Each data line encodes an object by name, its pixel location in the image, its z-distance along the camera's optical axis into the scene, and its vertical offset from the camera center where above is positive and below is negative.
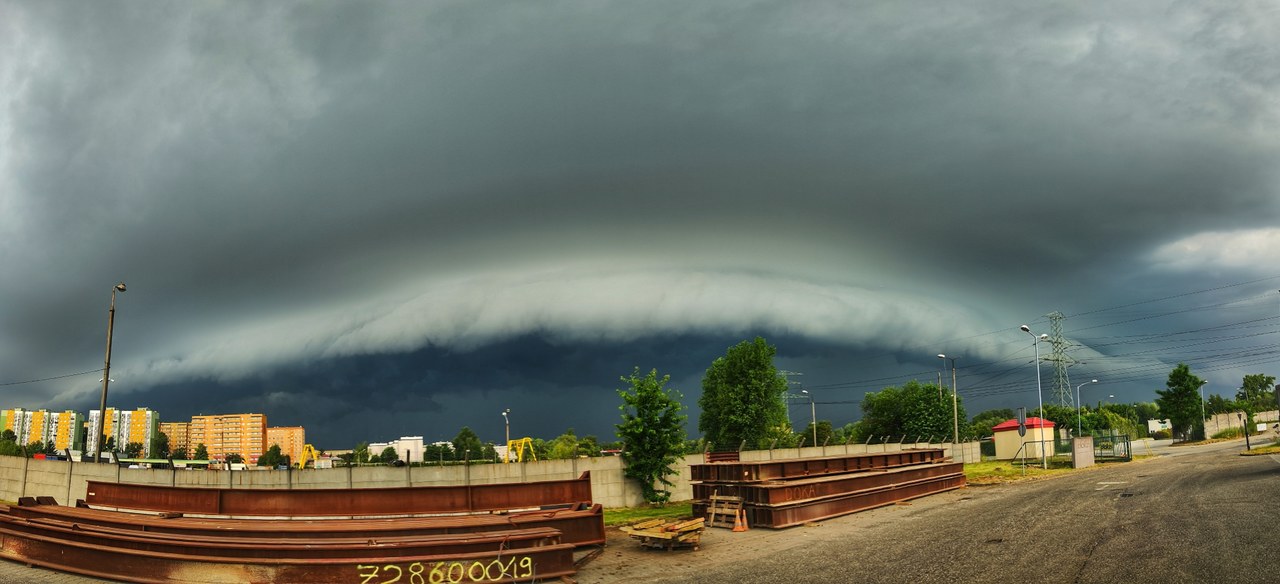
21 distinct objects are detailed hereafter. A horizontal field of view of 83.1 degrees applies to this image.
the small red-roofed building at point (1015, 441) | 58.88 -3.58
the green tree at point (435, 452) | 123.39 -8.61
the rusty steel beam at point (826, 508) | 22.22 -3.59
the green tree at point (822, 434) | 91.05 -4.36
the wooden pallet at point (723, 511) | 22.92 -3.47
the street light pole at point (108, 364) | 32.39 +2.04
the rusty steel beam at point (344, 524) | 14.95 -2.59
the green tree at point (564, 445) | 120.06 -7.61
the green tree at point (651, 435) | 29.00 -1.31
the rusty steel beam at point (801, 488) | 22.45 -2.90
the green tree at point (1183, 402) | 84.81 -0.51
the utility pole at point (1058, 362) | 94.56 +4.79
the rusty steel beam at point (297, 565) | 13.41 -3.04
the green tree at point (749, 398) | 82.31 +0.37
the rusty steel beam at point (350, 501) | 17.48 -2.35
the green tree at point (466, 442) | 131.00 -8.17
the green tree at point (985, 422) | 130.81 -5.05
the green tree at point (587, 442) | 101.61 -6.44
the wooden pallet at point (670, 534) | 18.39 -3.37
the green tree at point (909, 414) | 81.19 -1.66
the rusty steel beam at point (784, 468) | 23.44 -2.36
